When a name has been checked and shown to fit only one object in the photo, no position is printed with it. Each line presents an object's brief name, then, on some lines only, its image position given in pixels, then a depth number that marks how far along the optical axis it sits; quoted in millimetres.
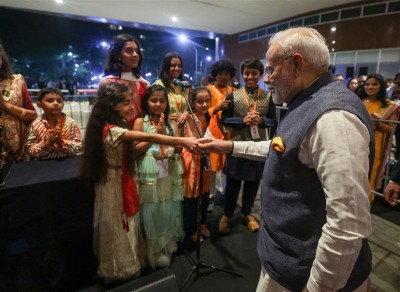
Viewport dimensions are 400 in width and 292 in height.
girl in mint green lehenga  2049
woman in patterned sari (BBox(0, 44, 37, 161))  2025
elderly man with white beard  784
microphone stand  1870
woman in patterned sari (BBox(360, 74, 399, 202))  3107
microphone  1859
